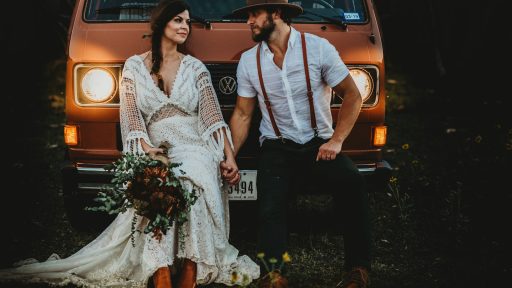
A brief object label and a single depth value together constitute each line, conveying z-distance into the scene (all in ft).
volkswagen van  14.21
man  12.78
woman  13.12
